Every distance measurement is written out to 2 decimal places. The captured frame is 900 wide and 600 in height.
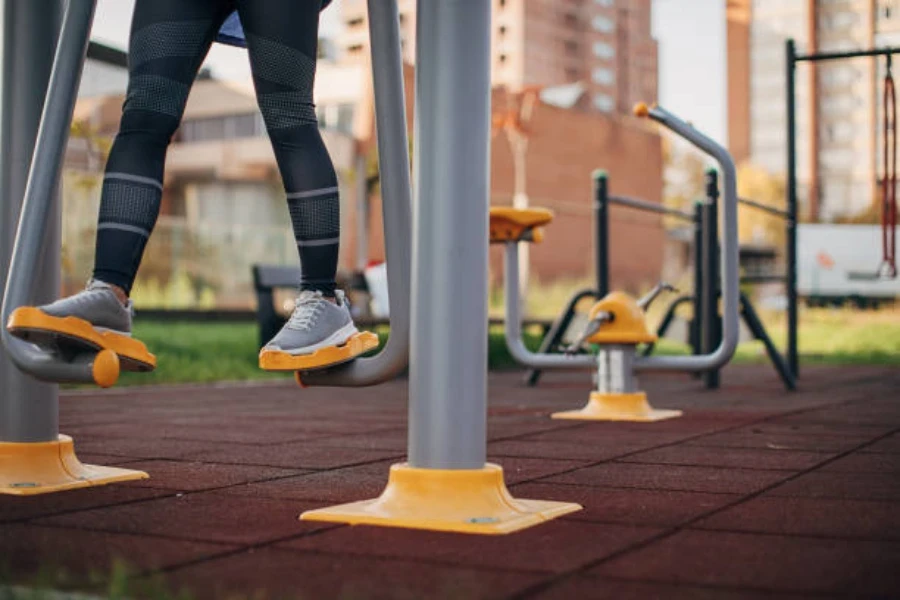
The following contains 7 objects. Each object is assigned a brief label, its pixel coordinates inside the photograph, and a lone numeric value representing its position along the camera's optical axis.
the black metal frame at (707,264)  6.00
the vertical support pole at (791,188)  6.32
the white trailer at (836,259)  24.09
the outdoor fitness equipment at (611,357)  4.65
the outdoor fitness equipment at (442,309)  2.03
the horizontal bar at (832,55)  5.75
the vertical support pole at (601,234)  6.03
